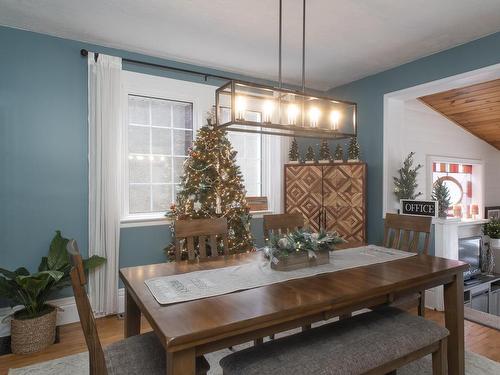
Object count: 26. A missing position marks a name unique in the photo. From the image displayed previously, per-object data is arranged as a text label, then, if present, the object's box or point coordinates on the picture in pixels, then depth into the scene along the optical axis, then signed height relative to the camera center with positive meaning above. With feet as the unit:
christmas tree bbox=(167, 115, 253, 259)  10.93 -0.08
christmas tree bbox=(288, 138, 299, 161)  13.99 +1.52
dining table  4.09 -1.78
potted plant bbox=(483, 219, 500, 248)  16.60 -2.35
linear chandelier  5.75 +1.56
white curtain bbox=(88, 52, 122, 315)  10.18 +0.41
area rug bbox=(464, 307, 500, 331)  9.96 -4.36
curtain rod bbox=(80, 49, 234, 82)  10.05 +4.27
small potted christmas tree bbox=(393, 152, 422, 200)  12.18 +0.15
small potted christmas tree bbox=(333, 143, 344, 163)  13.14 +1.33
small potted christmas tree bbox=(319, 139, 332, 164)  13.37 +1.39
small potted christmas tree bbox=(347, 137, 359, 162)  12.80 +1.45
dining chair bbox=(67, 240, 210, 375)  4.14 -2.67
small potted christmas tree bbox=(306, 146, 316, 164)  13.73 +1.34
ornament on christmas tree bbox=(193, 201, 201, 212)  10.82 -0.66
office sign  11.10 -0.75
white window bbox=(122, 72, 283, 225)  11.16 +1.92
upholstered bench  4.74 -2.65
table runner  5.19 -1.71
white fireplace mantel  11.26 -2.07
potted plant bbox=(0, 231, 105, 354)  8.29 -3.08
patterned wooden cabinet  12.41 -0.36
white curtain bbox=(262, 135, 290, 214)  14.04 +0.74
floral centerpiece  6.40 -1.28
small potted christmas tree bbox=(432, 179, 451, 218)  11.52 -0.44
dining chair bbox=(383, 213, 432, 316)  8.17 -1.30
